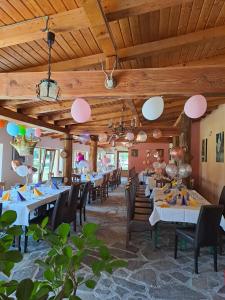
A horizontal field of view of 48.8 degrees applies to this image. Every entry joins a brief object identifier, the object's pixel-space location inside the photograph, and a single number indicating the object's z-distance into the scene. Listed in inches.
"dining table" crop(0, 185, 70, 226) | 136.5
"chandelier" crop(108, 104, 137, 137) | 258.7
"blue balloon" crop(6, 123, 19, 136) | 209.3
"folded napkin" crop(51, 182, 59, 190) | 211.3
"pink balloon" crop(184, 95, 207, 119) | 127.2
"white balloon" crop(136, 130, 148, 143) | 271.7
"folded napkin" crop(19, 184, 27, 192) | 184.6
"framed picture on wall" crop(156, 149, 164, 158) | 585.8
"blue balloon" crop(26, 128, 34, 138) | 223.3
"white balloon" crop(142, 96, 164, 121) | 135.0
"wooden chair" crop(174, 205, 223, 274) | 116.3
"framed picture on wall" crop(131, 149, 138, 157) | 601.9
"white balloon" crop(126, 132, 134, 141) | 267.8
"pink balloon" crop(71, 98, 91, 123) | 135.9
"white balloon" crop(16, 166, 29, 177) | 195.8
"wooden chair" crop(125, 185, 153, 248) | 143.7
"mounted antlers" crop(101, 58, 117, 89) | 120.7
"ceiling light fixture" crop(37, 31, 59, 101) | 109.2
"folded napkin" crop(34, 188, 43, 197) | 171.0
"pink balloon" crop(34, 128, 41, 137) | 243.1
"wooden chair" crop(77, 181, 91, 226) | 199.1
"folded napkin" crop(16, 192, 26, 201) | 150.8
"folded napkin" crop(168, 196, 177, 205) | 149.6
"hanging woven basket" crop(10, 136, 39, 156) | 203.5
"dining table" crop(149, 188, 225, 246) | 136.3
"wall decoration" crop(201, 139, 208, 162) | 322.8
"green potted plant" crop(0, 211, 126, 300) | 31.1
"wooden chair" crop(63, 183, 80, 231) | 164.4
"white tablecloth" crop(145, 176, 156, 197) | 258.8
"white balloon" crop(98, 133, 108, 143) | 318.7
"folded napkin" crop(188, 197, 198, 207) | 147.1
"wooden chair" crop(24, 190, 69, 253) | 141.6
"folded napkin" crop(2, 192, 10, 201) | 149.4
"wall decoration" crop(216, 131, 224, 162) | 246.7
